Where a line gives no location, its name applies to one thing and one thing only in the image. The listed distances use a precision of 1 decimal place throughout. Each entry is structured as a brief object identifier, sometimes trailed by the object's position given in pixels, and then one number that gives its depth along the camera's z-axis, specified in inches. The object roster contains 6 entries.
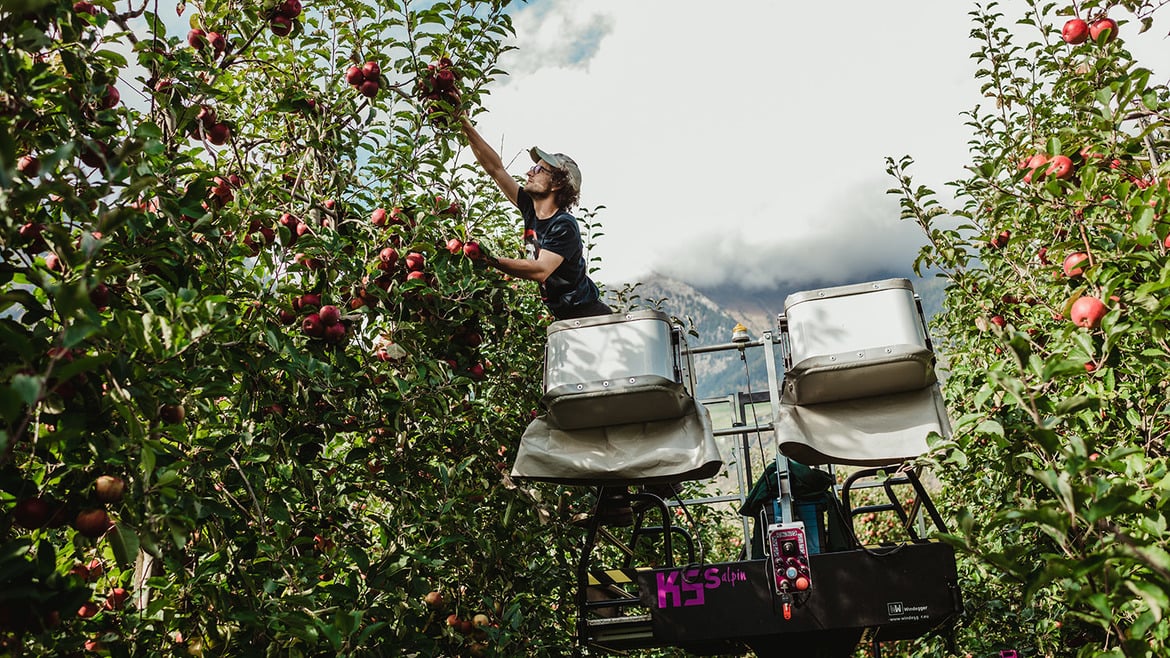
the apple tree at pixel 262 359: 53.1
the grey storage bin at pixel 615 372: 102.7
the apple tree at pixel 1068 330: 49.8
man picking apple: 123.5
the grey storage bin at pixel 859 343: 97.0
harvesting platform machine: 94.3
